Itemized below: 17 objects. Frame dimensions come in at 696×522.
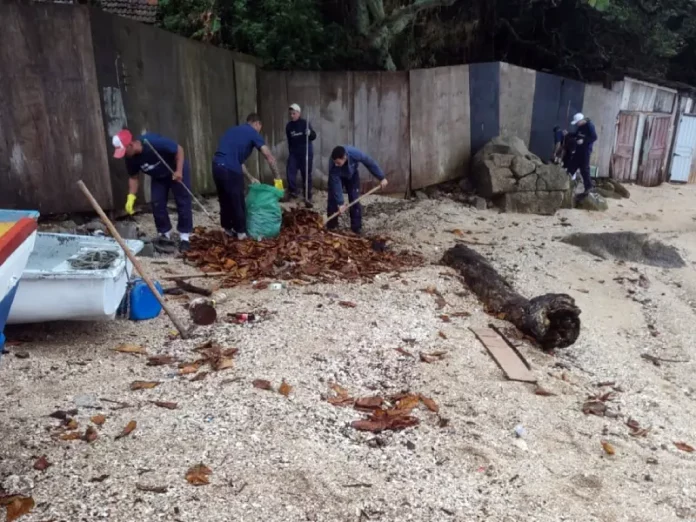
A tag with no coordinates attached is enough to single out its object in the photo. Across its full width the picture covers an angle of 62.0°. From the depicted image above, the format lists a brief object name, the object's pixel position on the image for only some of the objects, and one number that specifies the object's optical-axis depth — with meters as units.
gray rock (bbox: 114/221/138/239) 6.93
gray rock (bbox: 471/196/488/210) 11.55
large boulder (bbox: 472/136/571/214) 11.48
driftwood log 5.33
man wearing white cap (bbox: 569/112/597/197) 12.21
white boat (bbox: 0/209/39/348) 2.56
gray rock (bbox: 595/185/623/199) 13.56
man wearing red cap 6.40
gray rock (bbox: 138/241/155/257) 6.55
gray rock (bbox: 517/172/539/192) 11.48
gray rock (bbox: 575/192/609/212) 12.13
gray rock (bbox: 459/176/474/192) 12.17
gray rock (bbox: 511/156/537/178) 11.57
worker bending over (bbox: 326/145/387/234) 7.78
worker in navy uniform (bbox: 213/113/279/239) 7.07
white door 16.62
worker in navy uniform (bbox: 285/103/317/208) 9.98
